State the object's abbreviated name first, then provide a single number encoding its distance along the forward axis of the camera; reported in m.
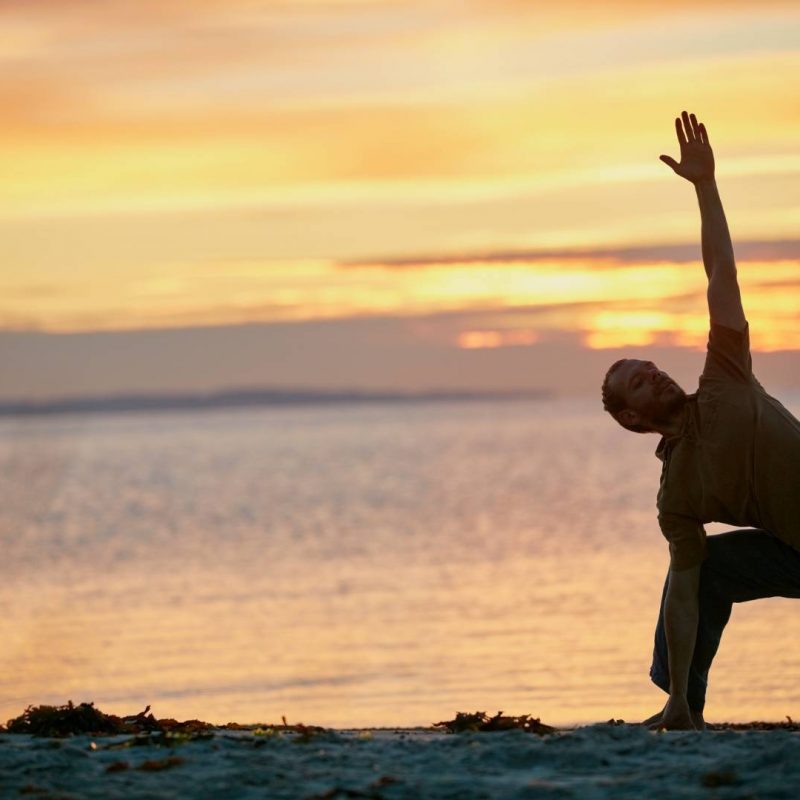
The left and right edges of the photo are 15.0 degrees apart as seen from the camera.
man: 14.39
